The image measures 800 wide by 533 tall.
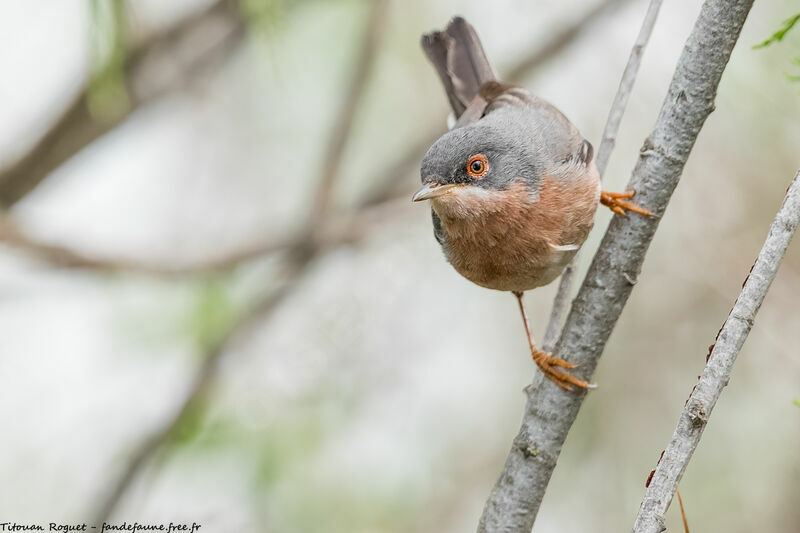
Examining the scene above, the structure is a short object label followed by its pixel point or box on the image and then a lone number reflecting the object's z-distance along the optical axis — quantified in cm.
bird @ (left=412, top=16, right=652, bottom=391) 770
